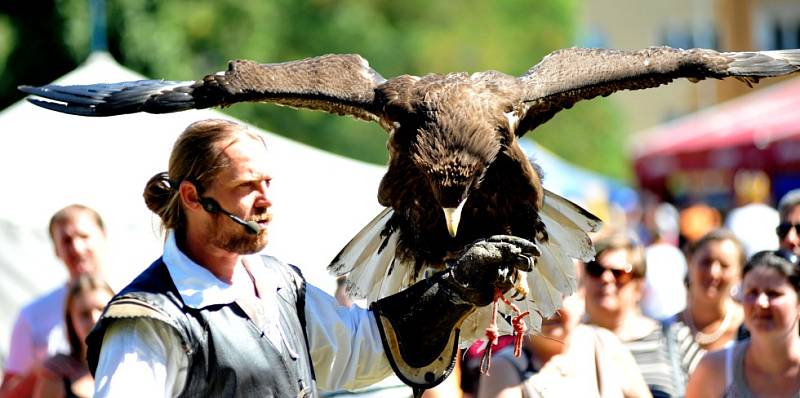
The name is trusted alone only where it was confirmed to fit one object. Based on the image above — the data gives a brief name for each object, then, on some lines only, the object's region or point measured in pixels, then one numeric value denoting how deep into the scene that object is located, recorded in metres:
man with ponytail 6.31
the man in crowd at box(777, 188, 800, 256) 12.48
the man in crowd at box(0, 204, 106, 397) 11.90
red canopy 37.34
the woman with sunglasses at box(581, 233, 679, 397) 11.37
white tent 14.08
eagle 10.66
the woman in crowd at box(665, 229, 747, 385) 12.60
